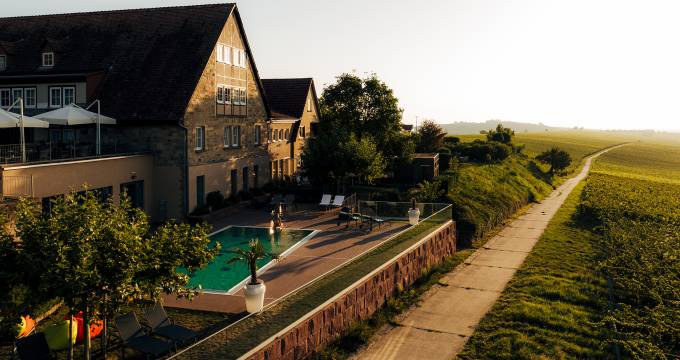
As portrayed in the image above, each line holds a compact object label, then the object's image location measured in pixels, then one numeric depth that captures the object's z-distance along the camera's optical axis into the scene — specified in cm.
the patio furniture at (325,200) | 3644
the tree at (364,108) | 5069
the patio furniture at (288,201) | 3707
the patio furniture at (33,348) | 1243
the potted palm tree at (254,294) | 1645
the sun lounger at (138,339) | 1387
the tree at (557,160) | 7669
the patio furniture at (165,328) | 1442
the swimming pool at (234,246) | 2119
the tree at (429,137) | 5925
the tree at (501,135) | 8050
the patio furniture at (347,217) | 3104
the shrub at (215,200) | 3509
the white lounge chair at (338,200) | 3647
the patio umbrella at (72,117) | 2755
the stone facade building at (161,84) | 3275
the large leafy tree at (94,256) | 1121
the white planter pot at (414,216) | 3017
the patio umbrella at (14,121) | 2327
